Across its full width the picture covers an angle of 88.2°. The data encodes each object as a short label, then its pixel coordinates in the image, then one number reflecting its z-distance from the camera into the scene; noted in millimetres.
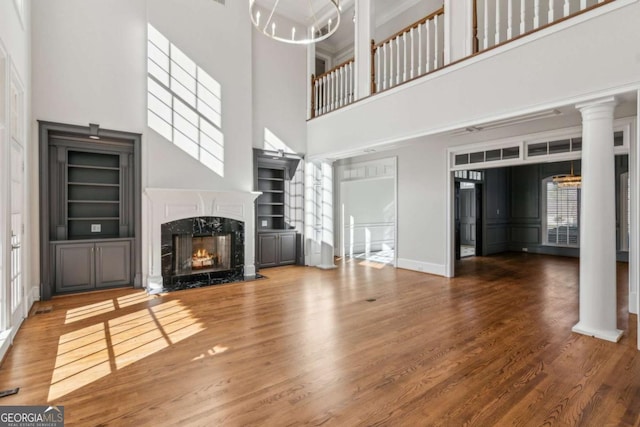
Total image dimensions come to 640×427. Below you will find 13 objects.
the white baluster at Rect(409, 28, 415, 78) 5238
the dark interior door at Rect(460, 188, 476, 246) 10270
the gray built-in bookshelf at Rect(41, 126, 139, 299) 5168
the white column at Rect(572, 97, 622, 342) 3486
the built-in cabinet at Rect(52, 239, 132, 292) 5199
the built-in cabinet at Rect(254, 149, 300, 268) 7547
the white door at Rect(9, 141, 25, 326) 3613
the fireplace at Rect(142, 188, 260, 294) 5699
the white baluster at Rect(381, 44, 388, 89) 5798
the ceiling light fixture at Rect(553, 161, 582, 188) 8094
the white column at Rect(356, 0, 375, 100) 6164
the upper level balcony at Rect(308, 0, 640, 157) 3385
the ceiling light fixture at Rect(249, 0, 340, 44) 7281
